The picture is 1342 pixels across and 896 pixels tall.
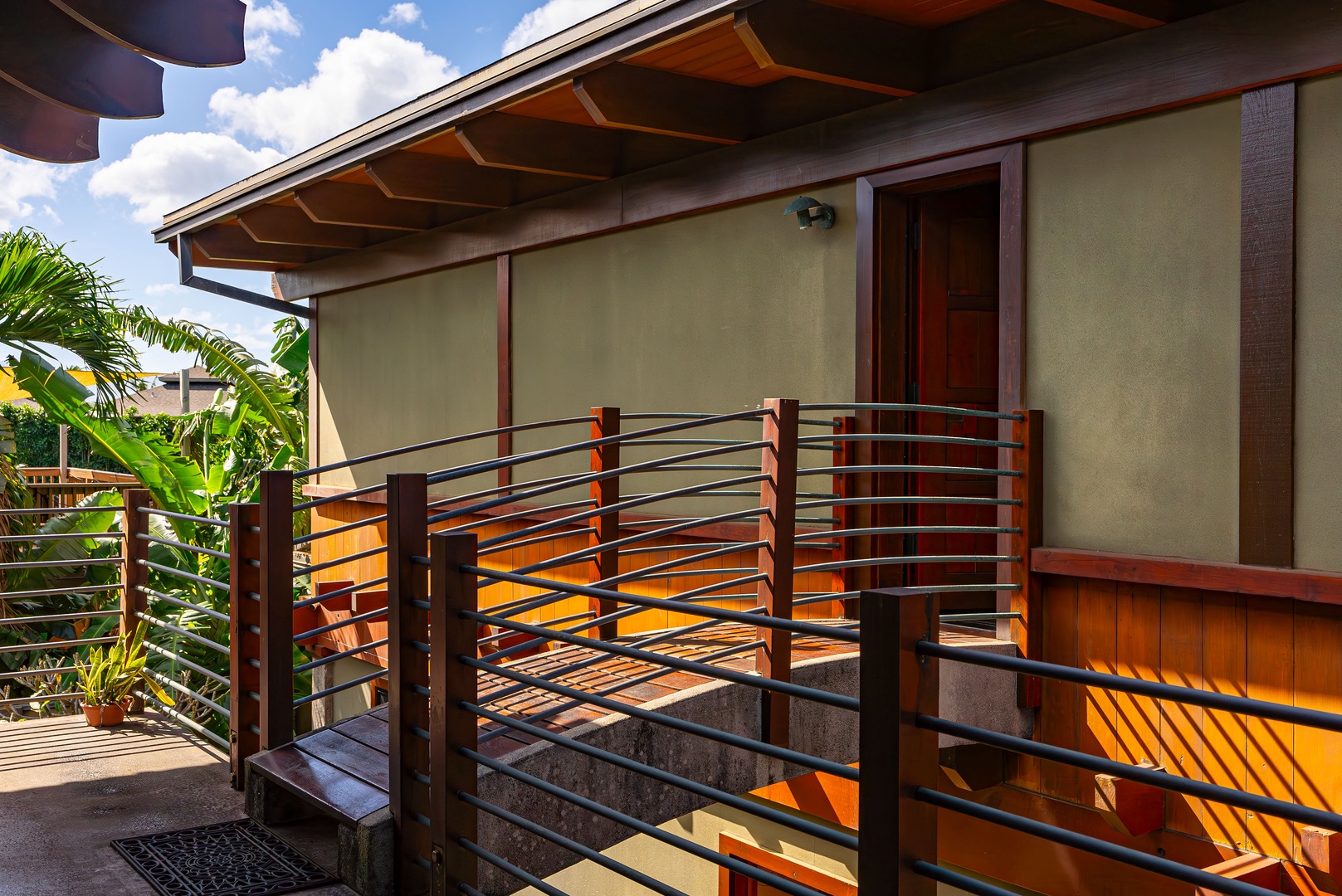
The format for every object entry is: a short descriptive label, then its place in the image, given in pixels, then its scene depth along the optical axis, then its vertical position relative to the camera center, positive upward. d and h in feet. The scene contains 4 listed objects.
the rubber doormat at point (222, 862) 11.34 -4.79
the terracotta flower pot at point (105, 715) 18.34 -4.82
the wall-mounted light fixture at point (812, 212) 19.31 +3.93
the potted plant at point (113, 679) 18.38 -4.27
